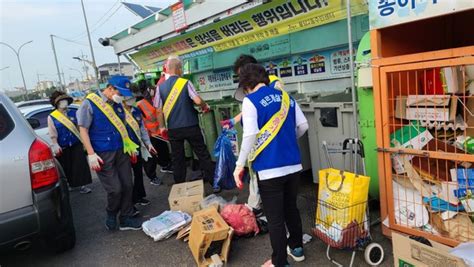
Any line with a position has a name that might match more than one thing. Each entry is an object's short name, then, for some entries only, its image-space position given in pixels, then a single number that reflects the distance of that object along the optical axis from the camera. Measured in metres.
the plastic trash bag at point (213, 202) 3.88
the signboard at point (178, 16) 6.16
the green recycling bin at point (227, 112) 5.11
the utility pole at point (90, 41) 24.65
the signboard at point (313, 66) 4.96
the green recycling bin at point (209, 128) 5.75
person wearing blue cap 3.60
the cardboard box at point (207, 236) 3.01
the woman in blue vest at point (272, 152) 2.53
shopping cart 2.69
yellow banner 4.20
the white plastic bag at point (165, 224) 3.69
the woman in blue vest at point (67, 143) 5.02
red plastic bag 3.48
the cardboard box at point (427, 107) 2.75
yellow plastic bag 2.66
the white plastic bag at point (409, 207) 2.91
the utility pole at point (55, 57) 37.87
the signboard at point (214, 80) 7.46
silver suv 2.78
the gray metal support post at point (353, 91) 3.26
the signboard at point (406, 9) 2.30
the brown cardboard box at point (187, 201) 4.04
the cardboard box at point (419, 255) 1.99
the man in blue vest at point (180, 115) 4.50
